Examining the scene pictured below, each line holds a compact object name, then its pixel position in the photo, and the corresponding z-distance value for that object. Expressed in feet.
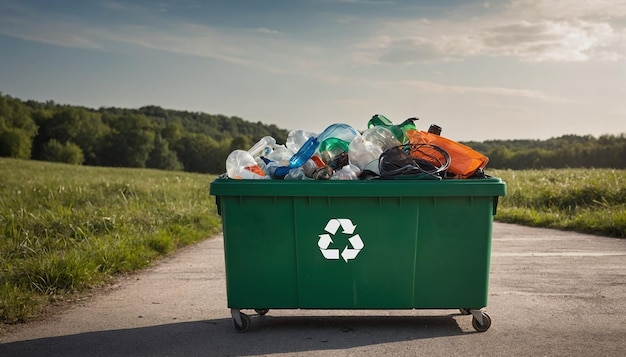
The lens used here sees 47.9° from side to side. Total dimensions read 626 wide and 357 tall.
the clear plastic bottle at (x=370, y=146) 15.25
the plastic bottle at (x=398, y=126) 16.05
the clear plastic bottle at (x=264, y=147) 16.55
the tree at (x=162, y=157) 290.35
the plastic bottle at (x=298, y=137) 16.71
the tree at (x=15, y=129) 237.04
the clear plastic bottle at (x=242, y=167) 15.37
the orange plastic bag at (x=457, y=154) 15.19
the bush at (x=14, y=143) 235.81
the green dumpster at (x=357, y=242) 14.62
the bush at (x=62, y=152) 256.52
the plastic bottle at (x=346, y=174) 14.89
